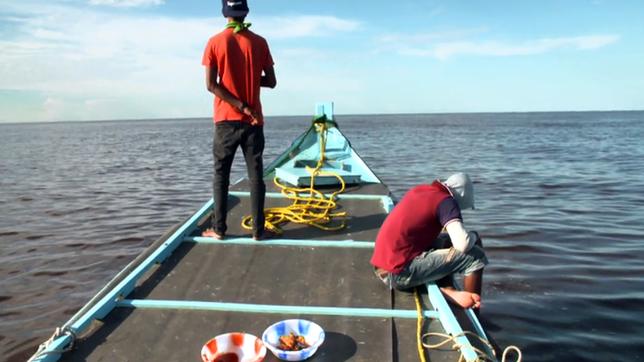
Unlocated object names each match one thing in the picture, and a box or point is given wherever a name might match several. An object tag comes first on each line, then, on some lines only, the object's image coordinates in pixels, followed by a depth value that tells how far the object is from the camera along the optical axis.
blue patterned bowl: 2.60
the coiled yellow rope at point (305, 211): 5.04
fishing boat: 2.74
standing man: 4.11
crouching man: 3.52
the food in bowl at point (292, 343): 2.68
